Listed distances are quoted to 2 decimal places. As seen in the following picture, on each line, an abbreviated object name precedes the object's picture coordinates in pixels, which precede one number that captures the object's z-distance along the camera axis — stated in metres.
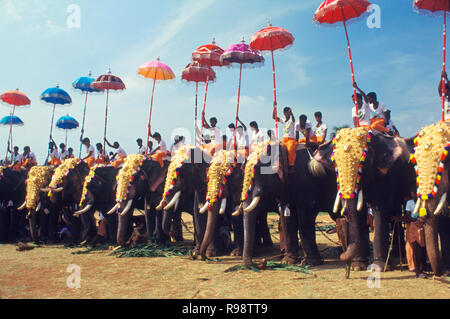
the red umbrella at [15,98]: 17.14
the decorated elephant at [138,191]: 10.73
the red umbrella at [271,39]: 9.81
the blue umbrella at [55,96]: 16.20
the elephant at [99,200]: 11.85
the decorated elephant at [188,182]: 9.93
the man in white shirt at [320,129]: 10.07
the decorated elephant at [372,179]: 7.08
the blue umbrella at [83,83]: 15.97
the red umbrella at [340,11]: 8.21
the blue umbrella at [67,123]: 20.16
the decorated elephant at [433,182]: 6.06
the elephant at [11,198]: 13.84
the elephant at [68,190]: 12.46
